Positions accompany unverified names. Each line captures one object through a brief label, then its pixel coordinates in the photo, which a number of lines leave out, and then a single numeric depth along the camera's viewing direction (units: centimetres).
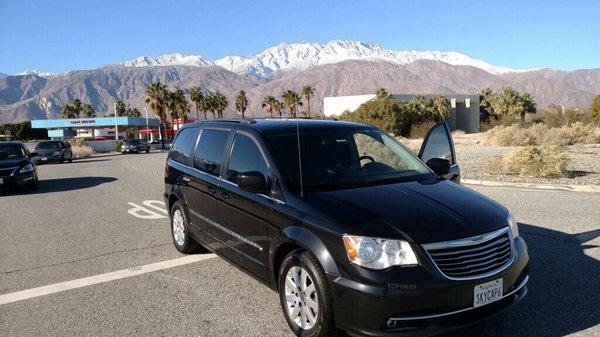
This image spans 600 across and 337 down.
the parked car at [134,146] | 4921
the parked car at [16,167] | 1327
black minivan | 337
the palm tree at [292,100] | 9144
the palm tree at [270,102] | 9472
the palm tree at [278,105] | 9550
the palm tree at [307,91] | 9409
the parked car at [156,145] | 6144
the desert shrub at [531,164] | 1320
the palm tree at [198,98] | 9669
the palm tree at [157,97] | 7269
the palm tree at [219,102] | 10094
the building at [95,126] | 8819
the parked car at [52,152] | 3059
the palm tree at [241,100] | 9488
